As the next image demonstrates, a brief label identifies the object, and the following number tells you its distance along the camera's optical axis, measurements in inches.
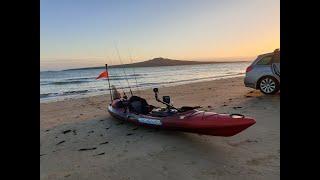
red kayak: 153.0
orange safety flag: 247.3
